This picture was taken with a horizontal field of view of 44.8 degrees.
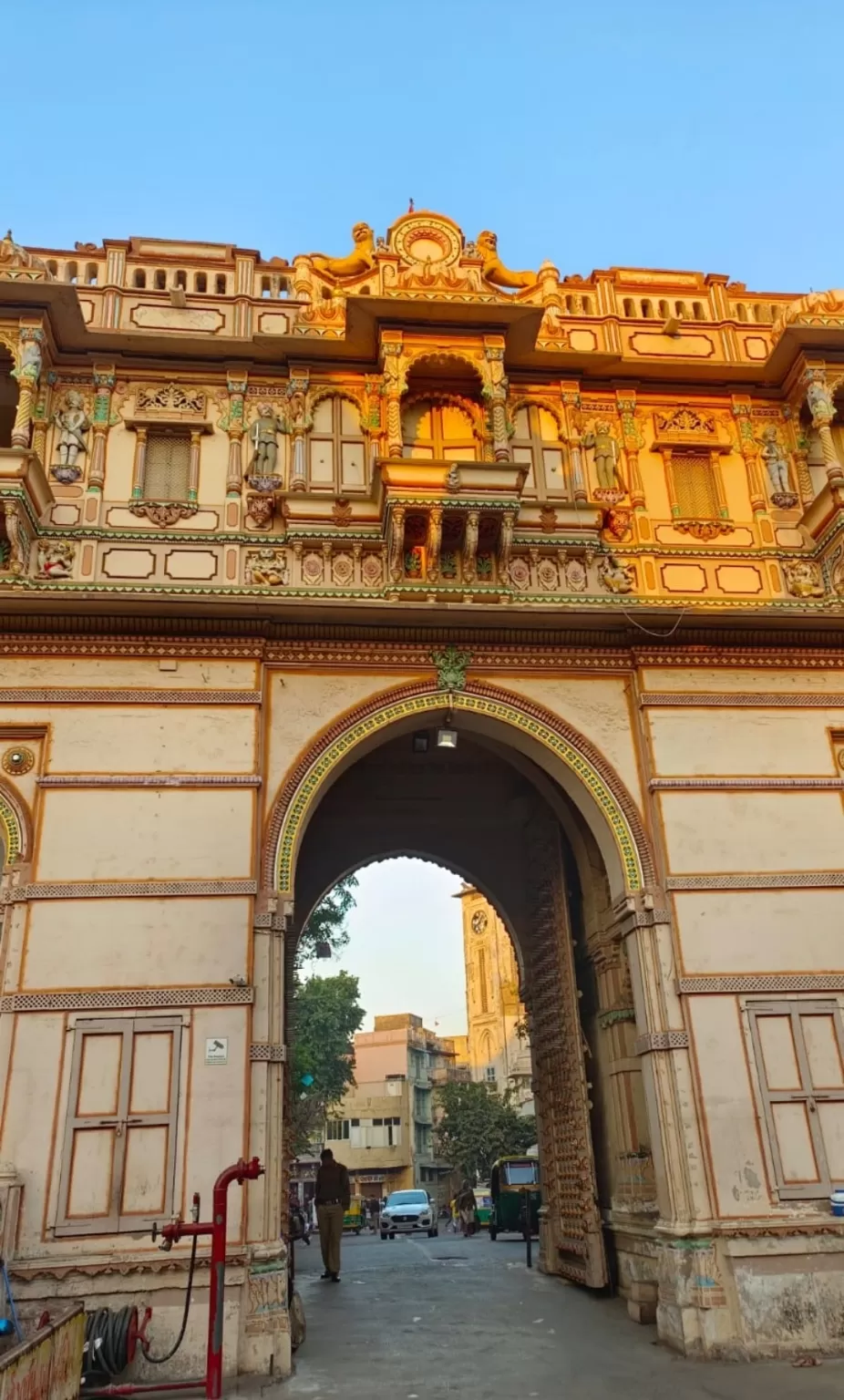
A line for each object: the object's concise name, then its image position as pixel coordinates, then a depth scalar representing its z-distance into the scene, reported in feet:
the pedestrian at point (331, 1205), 44.16
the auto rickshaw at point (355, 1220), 104.27
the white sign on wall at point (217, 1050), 29.43
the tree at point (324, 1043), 106.24
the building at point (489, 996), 173.17
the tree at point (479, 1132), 127.13
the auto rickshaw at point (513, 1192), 68.90
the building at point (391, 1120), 169.89
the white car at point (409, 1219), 84.02
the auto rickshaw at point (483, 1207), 89.71
